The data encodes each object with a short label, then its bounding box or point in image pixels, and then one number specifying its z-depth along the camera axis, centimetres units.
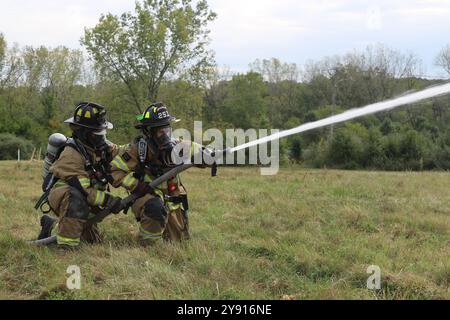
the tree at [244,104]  4825
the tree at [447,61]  4056
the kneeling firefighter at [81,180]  502
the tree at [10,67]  4472
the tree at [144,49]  2761
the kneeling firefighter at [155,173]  514
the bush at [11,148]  3622
